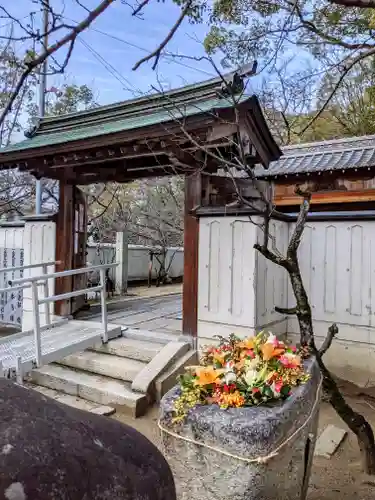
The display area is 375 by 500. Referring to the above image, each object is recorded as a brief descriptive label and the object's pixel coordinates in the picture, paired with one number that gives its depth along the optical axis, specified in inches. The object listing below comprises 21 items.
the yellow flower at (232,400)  80.3
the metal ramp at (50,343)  174.2
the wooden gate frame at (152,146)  173.8
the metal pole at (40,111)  402.9
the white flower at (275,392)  82.6
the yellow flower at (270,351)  93.0
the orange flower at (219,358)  96.2
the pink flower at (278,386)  83.1
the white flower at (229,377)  85.2
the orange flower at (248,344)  99.4
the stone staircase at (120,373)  171.9
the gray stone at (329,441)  136.1
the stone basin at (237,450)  73.4
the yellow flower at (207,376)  85.8
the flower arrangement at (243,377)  82.4
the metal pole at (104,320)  209.8
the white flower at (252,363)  89.4
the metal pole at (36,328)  177.1
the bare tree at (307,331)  116.3
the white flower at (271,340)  98.8
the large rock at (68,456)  37.7
